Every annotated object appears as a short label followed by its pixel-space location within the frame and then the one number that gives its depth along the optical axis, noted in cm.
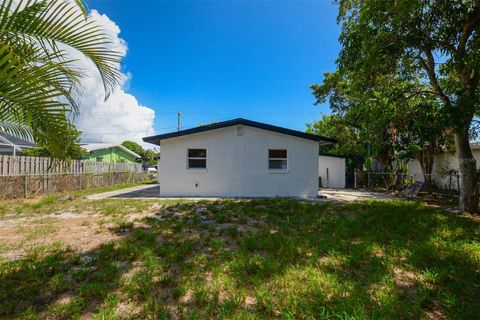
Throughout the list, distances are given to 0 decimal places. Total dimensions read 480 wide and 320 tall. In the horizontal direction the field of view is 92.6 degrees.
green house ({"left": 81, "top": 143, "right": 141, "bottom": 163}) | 2556
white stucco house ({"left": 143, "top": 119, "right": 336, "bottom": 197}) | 1032
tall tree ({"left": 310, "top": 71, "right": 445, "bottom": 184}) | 610
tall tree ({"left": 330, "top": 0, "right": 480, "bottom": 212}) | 557
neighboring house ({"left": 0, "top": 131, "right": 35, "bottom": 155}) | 1575
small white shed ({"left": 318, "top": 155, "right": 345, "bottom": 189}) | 1454
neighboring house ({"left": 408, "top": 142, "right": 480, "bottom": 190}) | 1087
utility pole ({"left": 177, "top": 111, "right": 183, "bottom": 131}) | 3082
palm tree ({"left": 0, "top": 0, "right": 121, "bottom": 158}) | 190
